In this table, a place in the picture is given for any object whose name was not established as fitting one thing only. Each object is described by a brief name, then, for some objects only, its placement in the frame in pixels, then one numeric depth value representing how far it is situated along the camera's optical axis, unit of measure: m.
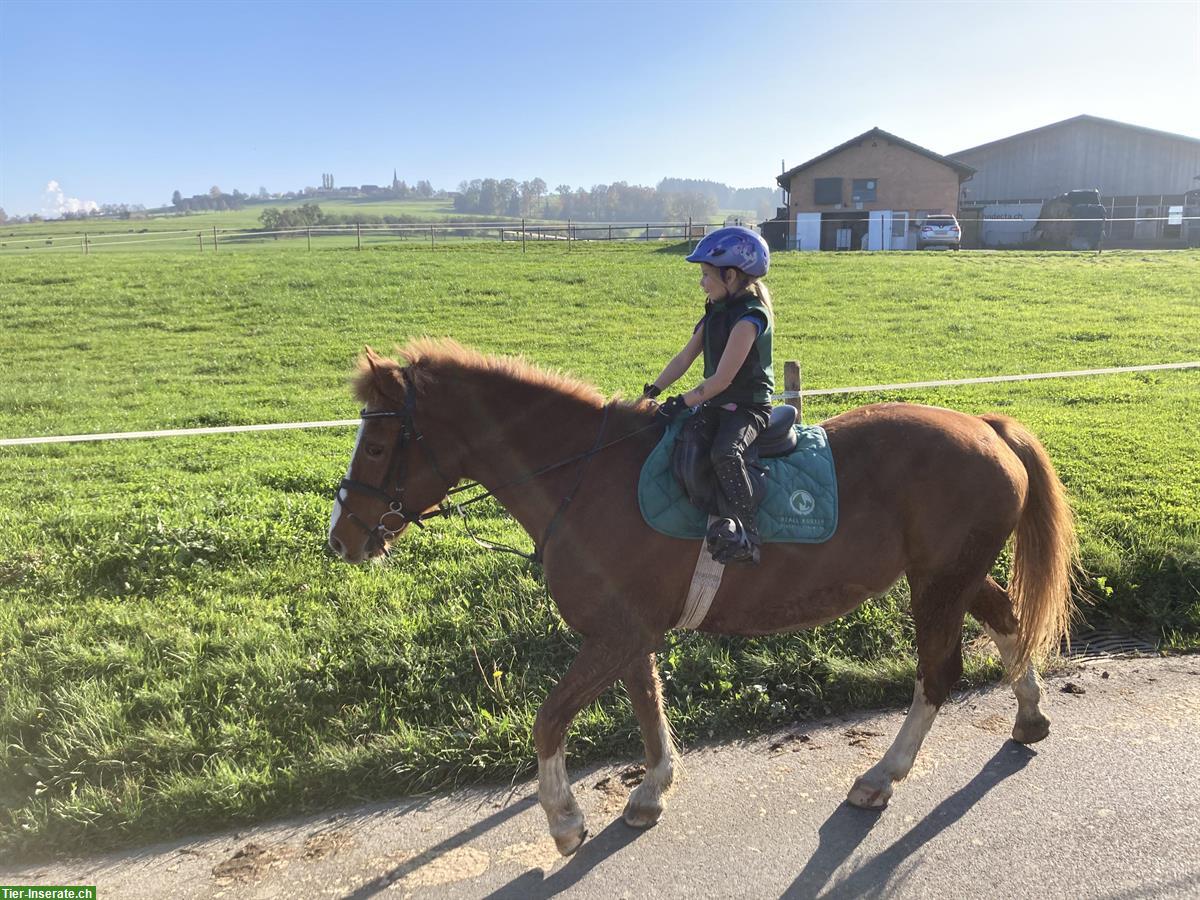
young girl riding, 3.25
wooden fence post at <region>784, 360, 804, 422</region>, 6.07
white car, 34.78
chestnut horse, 3.33
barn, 44.31
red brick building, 39.50
